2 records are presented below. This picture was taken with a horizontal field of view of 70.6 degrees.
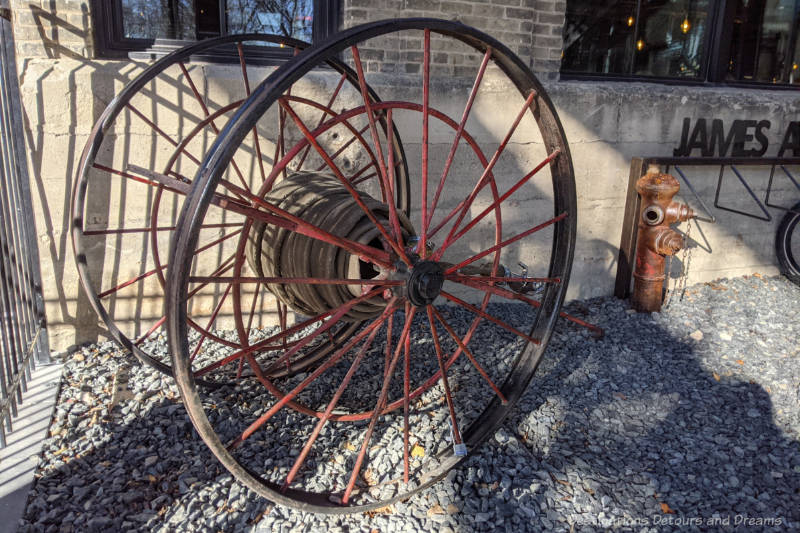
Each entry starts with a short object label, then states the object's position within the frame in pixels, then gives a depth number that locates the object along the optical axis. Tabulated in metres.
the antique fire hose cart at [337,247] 1.86
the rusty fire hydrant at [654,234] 3.83
